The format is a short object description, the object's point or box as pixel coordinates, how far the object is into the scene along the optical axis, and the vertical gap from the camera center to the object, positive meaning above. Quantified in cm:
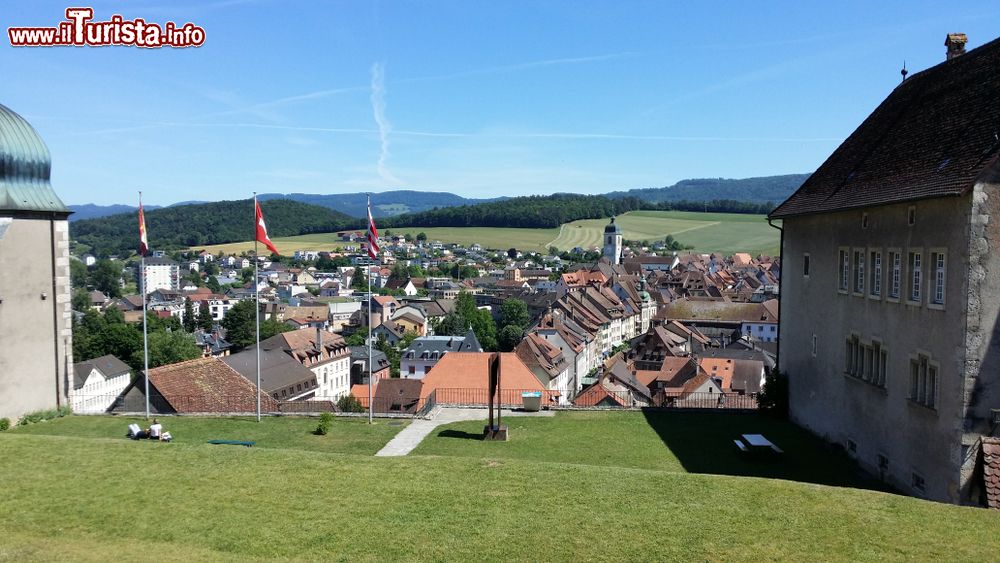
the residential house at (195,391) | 2923 -643
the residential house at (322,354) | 7469 -1250
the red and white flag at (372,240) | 2434 -5
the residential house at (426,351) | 7988 -1211
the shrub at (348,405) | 4453 -1021
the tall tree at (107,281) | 19325 -1162
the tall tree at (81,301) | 14838 -1322
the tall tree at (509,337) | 10969 -1449
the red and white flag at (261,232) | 2316 +16
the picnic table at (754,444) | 2109 -575
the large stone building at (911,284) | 1541 -104
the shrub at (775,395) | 2748 -571
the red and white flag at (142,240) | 2400 -11
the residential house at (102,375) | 6856 -1362
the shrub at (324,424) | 2236 -562
